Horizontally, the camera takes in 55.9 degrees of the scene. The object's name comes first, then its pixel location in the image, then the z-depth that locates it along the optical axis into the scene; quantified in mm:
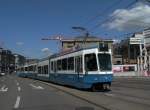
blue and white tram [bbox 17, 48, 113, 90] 9363
